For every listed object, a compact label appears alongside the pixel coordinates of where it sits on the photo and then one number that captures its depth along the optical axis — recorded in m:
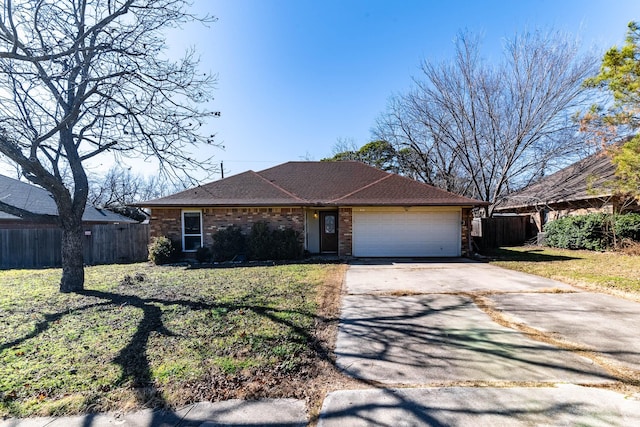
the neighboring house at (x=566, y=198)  14.06
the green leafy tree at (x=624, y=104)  7.74
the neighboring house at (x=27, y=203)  15.70
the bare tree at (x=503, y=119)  16.30
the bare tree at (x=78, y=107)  5.23
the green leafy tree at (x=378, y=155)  25.28
